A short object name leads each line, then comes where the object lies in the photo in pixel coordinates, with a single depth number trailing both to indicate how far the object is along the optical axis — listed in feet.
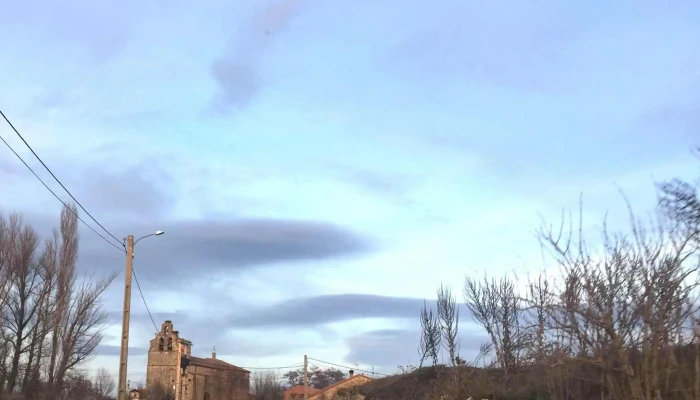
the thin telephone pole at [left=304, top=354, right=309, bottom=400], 205.11
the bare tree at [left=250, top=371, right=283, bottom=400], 297.51
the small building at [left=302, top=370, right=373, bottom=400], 260.50
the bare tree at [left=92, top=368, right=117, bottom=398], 233.14
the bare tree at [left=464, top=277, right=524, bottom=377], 91.08
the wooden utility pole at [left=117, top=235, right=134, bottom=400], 73.56
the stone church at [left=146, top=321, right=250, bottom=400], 275.80
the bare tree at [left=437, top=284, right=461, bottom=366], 126.62
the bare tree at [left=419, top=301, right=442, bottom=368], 134.41
